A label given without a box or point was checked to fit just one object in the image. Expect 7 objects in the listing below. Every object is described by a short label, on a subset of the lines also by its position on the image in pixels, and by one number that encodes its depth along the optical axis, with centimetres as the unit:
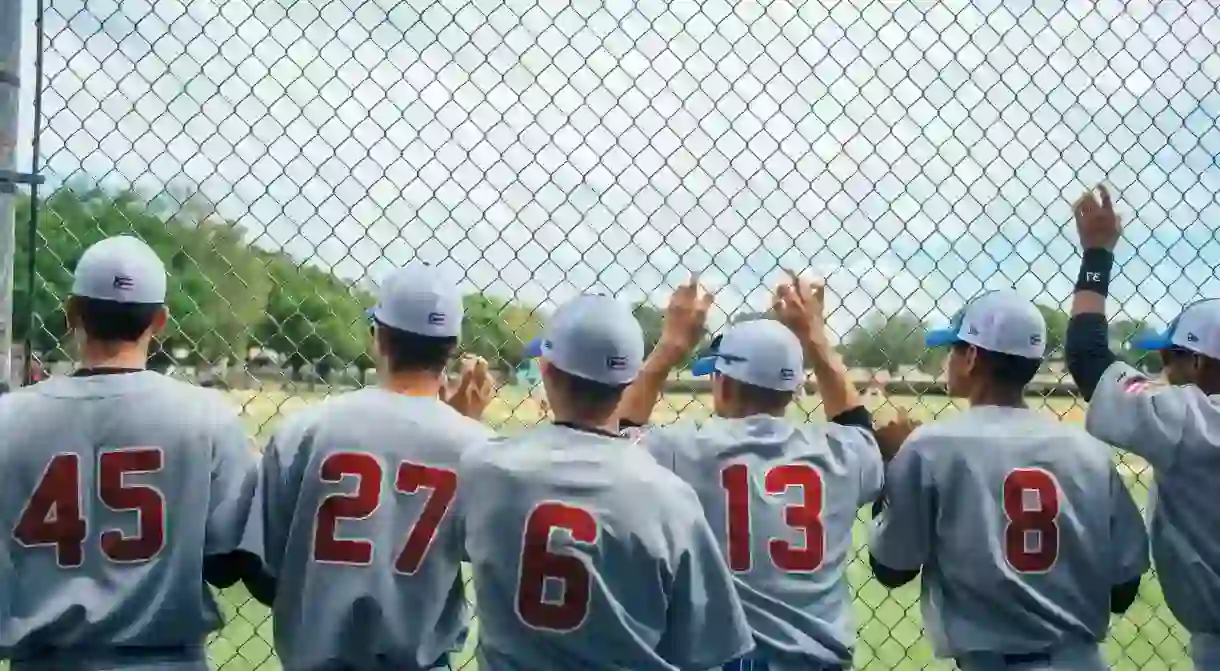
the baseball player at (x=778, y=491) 306
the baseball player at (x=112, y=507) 269
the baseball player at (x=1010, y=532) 313
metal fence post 273
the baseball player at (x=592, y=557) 258
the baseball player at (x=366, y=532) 269
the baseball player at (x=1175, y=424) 325
